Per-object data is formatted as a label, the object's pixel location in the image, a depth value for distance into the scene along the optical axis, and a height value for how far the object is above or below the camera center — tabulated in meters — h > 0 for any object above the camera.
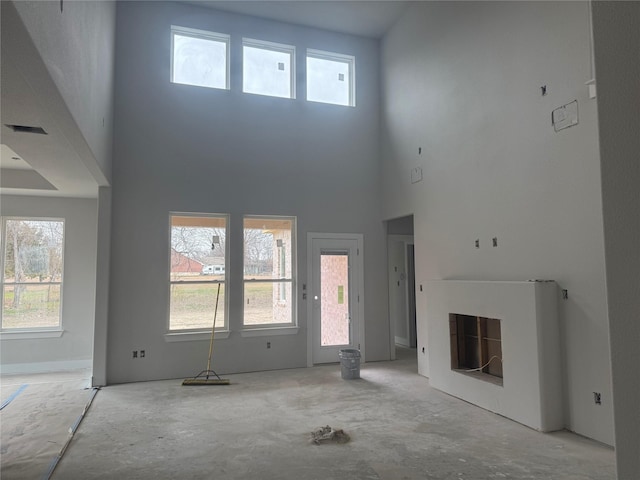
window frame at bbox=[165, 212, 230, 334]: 6.01 -0.39
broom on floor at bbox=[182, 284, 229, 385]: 5.53 -1.48
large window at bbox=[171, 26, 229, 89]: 6.42 +3.35
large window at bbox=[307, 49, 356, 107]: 7.17 +3.37
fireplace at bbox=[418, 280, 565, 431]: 3.84 -0.86
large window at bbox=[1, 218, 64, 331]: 6.48 +0.00
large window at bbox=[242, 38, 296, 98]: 6.78 +3.35
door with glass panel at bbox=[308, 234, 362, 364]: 6.76 -0.43
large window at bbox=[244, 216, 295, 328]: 6.48 +0.00
